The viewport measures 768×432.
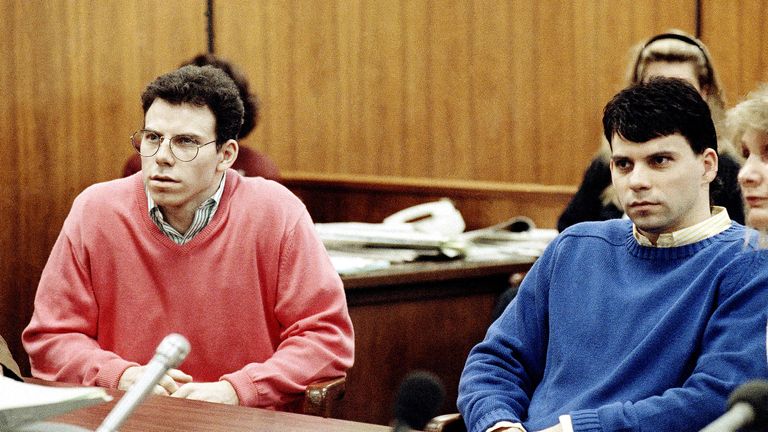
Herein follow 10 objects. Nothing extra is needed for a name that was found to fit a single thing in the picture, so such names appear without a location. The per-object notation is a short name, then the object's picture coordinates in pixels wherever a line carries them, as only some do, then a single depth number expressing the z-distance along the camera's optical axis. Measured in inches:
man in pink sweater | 259.3
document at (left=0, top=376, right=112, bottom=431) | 227.8
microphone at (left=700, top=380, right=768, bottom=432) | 200.6
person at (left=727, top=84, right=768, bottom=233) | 233.0
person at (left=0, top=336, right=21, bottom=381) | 249.4
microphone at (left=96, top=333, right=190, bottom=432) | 219.1
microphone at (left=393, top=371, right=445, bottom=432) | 216.7
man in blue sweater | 238.1
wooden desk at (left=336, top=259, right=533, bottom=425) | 284.8
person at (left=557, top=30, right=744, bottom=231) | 277.6
